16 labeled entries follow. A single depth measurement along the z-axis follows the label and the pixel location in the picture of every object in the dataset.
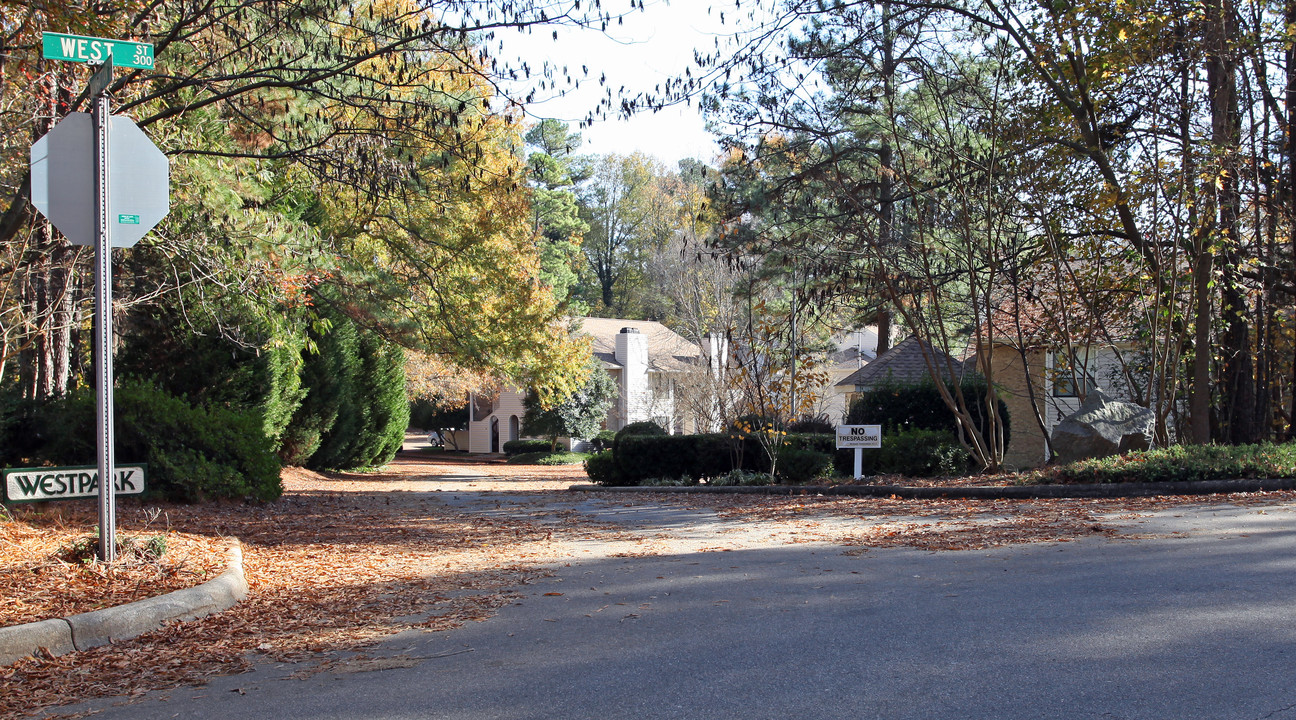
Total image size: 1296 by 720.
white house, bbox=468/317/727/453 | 42.12
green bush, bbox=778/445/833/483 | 18.38
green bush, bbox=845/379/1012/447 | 22.83
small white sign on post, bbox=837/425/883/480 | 17.34
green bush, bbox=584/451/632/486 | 21.27
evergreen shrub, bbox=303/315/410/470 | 25.09
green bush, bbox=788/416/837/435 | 26.28
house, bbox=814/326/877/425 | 43.12
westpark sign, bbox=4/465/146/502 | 7.19
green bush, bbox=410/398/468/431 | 49.75
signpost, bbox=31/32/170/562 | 7.18
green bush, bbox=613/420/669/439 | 33.50
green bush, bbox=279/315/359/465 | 24.69
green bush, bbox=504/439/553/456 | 42.91
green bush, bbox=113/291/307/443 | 19.73
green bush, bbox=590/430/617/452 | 40.86
